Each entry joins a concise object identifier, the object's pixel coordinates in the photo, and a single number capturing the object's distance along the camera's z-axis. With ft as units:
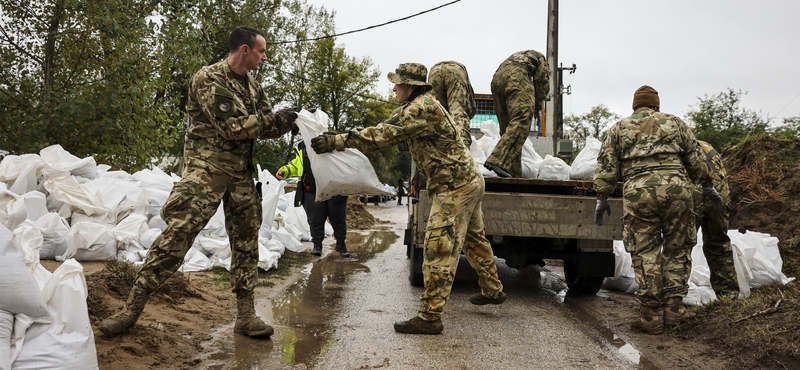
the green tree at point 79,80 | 25.40
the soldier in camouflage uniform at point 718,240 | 16.85
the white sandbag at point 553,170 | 20.30
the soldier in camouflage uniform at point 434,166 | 12.83
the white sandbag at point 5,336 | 7.23
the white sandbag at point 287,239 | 26.30
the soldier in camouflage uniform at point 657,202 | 13.83
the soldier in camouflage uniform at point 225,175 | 10.91
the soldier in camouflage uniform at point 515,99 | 19.69
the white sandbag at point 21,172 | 19.07
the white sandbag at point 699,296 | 16.76
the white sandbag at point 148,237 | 19.16
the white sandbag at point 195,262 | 18.64
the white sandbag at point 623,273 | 19.82
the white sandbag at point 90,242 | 17.35
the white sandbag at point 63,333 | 7.63
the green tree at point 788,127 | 30.30
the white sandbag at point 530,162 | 20.43
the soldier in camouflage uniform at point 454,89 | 18.67
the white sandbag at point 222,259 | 19.76
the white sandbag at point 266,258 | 20.40
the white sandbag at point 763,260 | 18.39
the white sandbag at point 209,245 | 20.17
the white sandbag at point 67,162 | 21.08
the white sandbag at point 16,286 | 7.66
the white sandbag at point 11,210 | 16.57
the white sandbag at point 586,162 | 19.36
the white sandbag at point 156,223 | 21.01
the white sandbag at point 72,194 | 18.99
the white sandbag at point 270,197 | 24.75
